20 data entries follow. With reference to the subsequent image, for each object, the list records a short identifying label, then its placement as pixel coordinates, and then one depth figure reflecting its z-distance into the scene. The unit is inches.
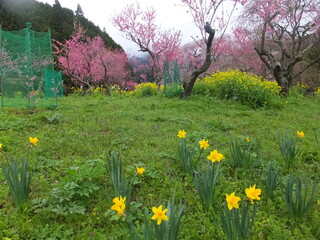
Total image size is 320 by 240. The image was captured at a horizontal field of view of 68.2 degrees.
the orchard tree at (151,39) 490.3
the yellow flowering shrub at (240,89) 257.9
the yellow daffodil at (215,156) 67.6
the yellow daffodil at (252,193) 47.0
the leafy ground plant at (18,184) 68.6
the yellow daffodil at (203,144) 81.6
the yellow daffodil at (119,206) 44.4
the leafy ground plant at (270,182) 74.7
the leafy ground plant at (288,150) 94.9
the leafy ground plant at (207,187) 67.8
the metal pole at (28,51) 220.8
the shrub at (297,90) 372.7
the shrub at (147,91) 429.4
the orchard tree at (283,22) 366.9
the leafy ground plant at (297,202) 61.8
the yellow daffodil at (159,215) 42.3
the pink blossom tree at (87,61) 624.4
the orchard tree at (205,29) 288.8
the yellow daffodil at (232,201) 46.2
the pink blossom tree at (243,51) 546.3
